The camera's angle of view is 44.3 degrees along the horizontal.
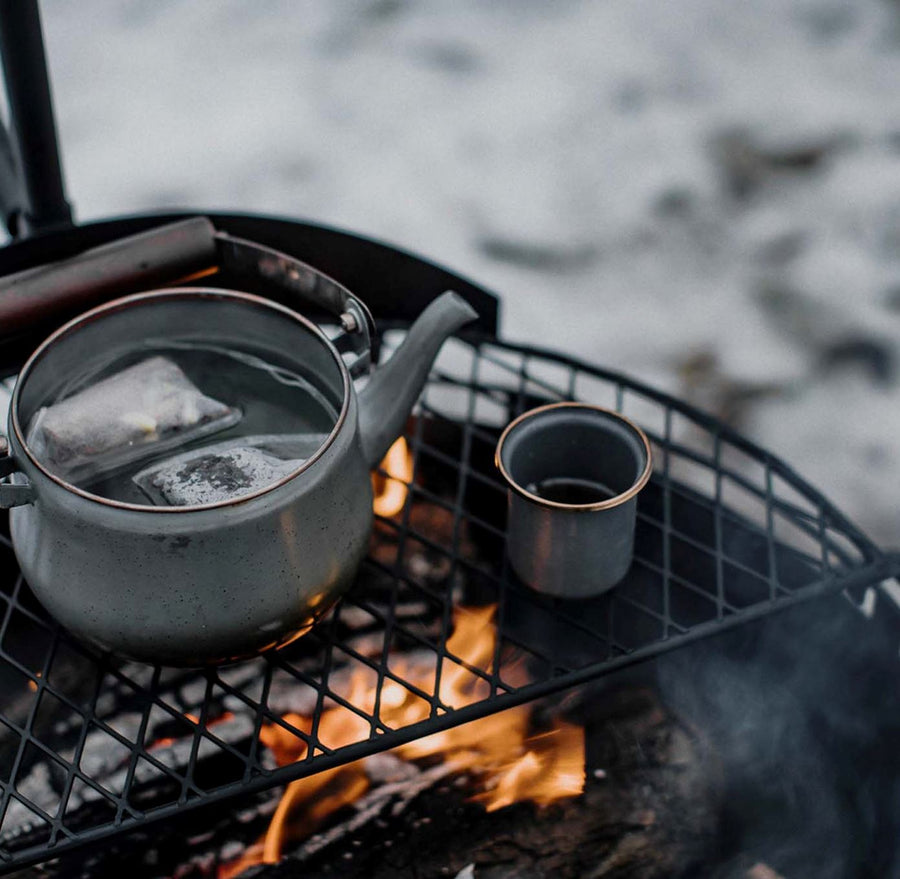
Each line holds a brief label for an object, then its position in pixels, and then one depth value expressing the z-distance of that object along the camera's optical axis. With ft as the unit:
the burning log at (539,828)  3.06
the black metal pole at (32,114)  2.94
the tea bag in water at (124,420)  2.40
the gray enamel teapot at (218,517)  2.23
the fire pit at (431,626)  2.94
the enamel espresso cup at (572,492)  2.70
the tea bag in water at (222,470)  2.32
